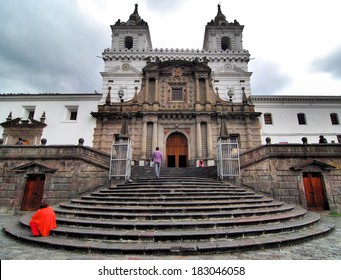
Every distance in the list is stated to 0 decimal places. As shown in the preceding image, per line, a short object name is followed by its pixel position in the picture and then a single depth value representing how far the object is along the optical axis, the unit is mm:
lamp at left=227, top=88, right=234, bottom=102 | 20783
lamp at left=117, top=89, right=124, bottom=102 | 20842
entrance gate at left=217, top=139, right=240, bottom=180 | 10852
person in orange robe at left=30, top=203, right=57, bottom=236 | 5227
